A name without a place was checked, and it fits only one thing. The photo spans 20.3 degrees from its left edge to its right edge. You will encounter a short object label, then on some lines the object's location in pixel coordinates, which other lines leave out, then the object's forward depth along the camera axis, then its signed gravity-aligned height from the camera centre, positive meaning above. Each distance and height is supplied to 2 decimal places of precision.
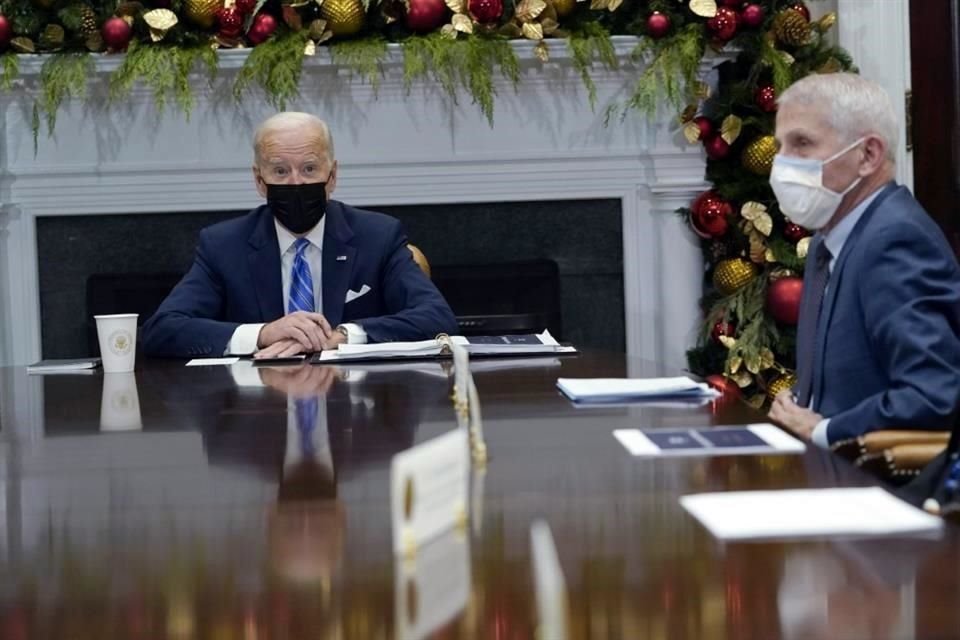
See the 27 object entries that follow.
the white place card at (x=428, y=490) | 2.02 -0.16
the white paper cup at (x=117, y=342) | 5.28 -0.09
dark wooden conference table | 1.82 -0.22
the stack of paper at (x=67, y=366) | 5.56 -0.15
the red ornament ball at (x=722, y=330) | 8.50 -0.17
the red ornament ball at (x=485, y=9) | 8.29 +0.85
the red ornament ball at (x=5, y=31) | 8.37 +0.84
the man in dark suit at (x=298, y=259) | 6.33 +0.07
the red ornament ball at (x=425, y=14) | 8.38 +0.85
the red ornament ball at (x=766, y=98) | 8.40 +0.56
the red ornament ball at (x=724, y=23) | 8.39 +0.79
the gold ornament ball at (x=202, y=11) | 8.31 +0.88
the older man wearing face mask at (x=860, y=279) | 3.73 -0.01
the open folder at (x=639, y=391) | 3.85 -0.16
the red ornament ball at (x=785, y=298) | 8.08 -0.07
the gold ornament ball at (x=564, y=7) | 8.50 +0.87
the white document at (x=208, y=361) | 5.47 -0.14
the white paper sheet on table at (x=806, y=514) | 2.21 -0.21
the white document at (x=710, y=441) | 2.96 -0.19
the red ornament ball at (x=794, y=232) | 8.39 +0.13
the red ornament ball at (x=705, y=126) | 8.66 +0.49
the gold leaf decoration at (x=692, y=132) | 8.64 +0.47
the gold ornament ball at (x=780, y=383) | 8.30 -0.34
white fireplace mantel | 8.85 +0.43
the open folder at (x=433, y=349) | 5.26 -0.13
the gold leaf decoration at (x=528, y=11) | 8.43 +0.85
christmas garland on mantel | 8.33 +0.72
